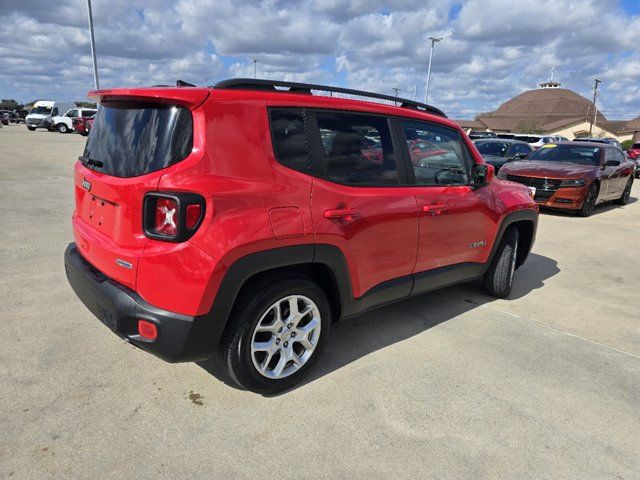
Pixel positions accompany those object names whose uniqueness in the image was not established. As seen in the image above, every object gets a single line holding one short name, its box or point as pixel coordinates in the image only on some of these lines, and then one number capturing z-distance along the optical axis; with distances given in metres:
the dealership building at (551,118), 90.12
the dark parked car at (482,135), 28.22
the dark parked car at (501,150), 13.45
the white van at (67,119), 34.47
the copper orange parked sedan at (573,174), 9.44
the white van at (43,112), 36.34
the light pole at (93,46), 26.94
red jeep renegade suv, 2.32
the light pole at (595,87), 76.00
